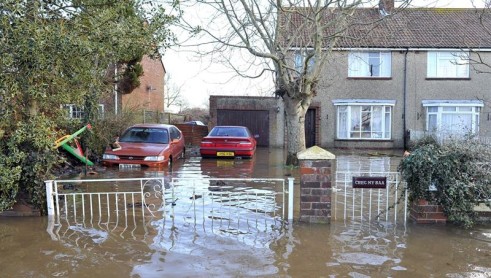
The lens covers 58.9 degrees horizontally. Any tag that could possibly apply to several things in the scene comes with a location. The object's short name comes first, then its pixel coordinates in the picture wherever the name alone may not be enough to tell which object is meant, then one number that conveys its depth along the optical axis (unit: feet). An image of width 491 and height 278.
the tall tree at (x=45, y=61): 19.01
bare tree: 37.81
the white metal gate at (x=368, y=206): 21.59
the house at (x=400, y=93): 76.13
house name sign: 20.67
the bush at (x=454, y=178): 19.53
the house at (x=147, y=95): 64.71
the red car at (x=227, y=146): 50.93
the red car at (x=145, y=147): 39.27
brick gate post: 20.01
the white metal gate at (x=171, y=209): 20.17
